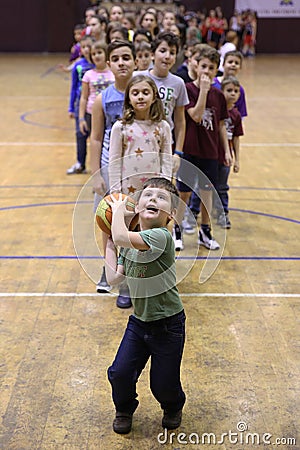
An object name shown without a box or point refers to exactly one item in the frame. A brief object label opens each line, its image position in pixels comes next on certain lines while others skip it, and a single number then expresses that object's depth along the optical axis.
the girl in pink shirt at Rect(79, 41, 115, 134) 10.89
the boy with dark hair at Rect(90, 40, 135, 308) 7.27
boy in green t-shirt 4.84
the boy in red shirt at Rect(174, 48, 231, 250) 8.51
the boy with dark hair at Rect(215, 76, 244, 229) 9.66
